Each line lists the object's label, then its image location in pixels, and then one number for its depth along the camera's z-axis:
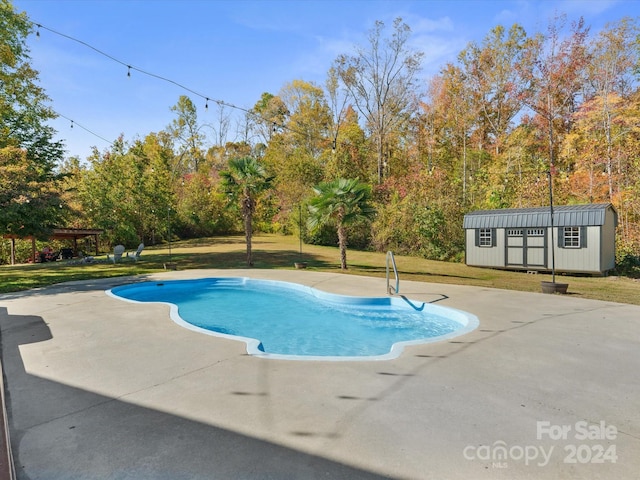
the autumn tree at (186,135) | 34.88
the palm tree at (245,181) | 12.83
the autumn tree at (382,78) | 24.58
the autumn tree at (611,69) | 16.09
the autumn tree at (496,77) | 23.00
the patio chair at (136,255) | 15.67
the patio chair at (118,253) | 15.07
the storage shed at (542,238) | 11.18
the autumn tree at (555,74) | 19.73
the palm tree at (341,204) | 11.65
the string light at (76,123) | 14.02
